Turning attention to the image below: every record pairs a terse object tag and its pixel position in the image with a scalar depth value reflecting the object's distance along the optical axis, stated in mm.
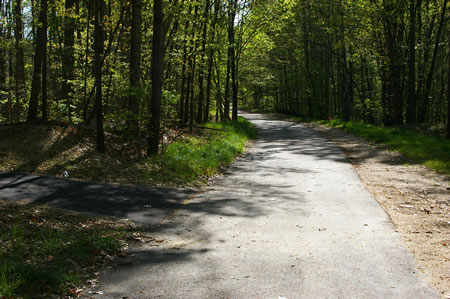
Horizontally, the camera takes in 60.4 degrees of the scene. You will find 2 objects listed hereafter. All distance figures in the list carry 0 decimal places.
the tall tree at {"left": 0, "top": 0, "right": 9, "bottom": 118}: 21641
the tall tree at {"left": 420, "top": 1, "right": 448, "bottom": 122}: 21383
